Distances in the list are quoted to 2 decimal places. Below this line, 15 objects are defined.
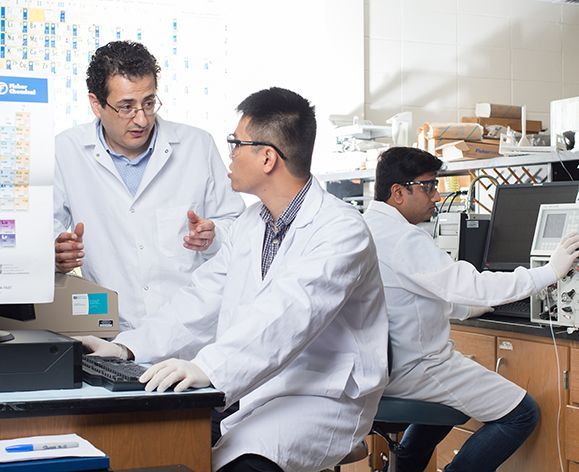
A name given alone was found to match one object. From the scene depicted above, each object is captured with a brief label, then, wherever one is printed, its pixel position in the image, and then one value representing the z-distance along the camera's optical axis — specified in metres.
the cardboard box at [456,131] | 4.71
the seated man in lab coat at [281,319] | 1.68
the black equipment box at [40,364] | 1.55
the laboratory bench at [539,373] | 2.79
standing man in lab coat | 2.44
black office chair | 2.69
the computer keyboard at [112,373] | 1.56
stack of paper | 1.23
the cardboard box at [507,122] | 6.06
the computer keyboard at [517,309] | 3.18
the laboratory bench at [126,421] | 1.46
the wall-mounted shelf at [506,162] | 3.42
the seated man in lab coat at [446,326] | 2.77
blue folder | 1.22
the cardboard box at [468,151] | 4.20
